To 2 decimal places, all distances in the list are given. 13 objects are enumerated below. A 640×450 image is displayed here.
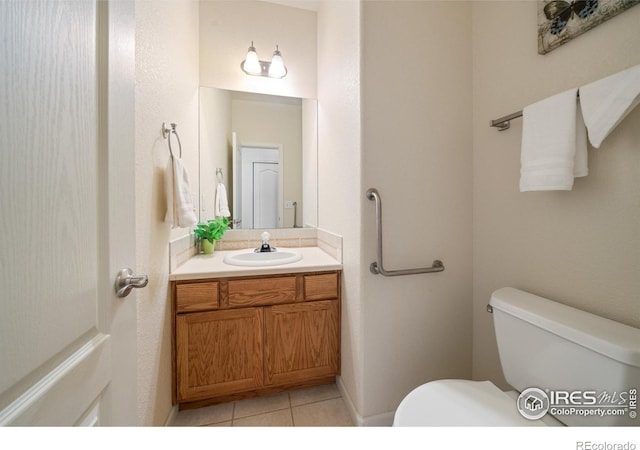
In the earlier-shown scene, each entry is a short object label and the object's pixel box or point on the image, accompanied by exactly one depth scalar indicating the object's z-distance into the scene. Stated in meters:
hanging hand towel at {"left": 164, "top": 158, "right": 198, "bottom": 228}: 1.15
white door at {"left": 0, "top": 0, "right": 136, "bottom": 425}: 0.33
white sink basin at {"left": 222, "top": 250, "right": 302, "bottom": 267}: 1.52
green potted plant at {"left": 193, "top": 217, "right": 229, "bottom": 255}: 1.67
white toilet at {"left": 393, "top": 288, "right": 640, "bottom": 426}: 0.65
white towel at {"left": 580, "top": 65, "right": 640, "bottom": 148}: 0.67
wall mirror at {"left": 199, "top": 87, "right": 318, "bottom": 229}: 1.83
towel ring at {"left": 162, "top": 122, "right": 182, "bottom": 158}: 1.13
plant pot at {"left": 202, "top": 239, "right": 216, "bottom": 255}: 1.66
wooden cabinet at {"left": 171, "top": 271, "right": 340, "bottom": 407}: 1.26
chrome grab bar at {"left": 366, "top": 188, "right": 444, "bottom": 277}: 1.10
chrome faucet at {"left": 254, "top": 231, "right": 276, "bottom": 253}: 1.71
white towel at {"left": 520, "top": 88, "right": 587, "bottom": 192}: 0.80
